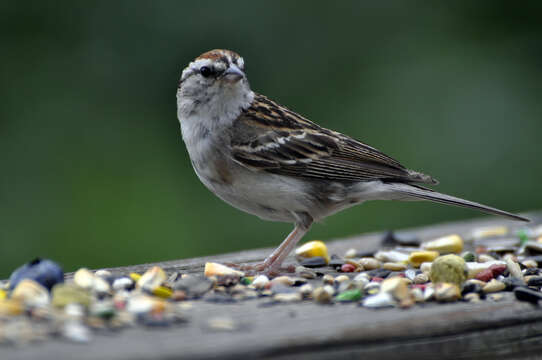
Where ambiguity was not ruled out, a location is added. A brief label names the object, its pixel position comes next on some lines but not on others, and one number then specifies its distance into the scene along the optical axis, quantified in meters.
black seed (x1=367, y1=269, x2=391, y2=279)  5.71
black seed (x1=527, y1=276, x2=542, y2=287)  5.24
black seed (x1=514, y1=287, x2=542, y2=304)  4.43
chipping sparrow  6.52
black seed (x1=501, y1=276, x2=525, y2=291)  4.96
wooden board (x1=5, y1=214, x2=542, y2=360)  3.23
